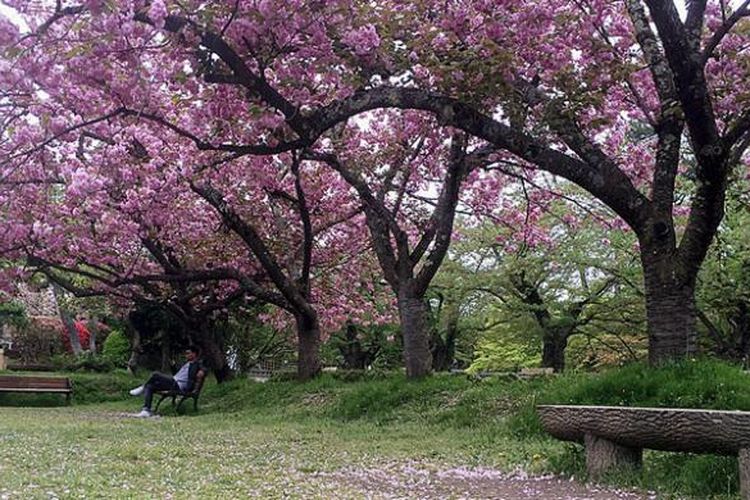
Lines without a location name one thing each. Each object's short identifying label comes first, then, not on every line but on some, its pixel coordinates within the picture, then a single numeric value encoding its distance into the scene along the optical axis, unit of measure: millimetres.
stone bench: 3912
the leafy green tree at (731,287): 13930
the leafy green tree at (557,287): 16469
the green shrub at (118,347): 24812
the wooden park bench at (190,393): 12617
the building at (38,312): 28331
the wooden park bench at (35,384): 14930
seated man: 12354
